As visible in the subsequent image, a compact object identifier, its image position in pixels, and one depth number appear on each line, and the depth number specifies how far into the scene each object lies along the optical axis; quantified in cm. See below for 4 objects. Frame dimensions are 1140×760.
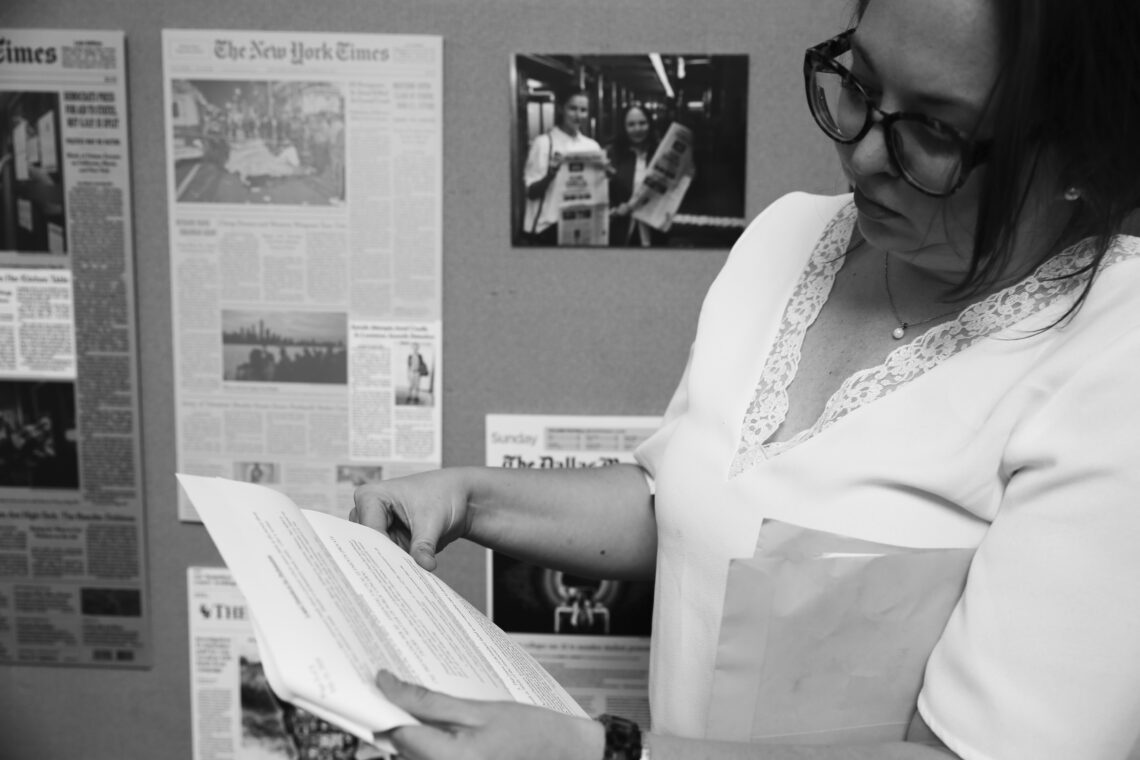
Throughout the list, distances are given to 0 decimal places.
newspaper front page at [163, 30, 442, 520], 90
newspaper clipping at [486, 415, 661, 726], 99
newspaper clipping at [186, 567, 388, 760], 101
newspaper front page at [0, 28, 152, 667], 92
